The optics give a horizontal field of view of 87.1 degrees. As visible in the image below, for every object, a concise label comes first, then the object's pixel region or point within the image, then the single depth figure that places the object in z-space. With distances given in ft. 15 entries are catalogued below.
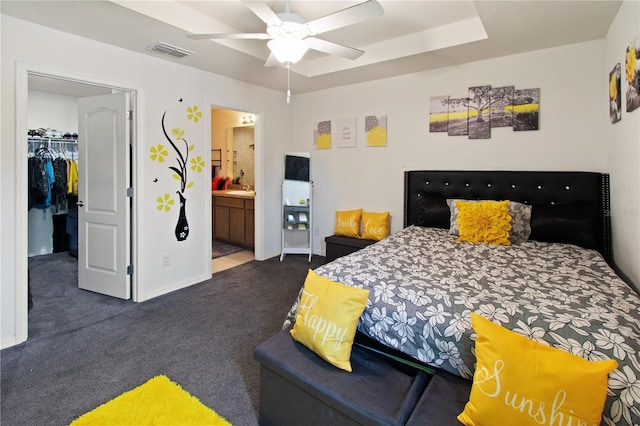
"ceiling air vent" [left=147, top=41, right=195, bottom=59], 9.98
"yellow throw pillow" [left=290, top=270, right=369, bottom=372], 5.12
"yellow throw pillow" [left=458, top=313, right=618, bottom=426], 3.41
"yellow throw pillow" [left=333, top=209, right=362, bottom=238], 14.39
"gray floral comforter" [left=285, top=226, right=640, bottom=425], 4.03
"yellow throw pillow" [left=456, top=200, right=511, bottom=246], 9.32
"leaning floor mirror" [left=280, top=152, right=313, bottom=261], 15.98
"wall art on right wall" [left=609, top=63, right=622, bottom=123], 7.83
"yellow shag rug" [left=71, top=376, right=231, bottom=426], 5.65
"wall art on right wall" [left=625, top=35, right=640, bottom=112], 6.27
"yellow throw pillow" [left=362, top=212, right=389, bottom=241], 13.70
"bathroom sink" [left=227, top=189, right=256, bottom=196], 17.81
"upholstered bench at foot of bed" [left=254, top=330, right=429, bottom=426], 4.34
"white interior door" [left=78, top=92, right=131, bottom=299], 10.82
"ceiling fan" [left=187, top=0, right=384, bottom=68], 6.36
